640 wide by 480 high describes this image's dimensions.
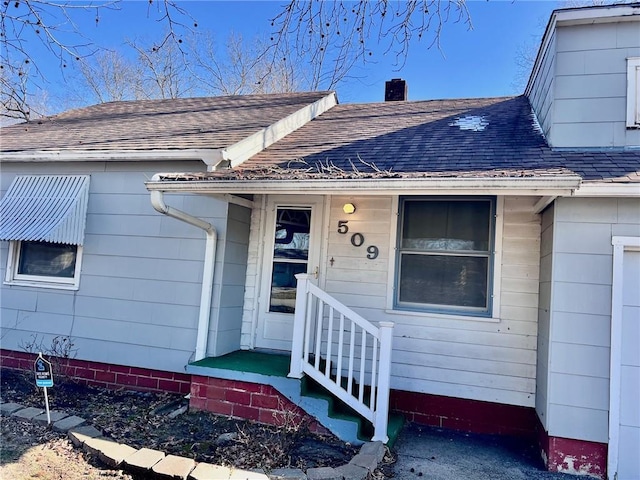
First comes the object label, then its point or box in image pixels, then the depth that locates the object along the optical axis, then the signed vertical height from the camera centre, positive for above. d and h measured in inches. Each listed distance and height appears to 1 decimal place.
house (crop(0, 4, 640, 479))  144.9 +3.3
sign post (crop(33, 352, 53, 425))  154.1 -47.4
